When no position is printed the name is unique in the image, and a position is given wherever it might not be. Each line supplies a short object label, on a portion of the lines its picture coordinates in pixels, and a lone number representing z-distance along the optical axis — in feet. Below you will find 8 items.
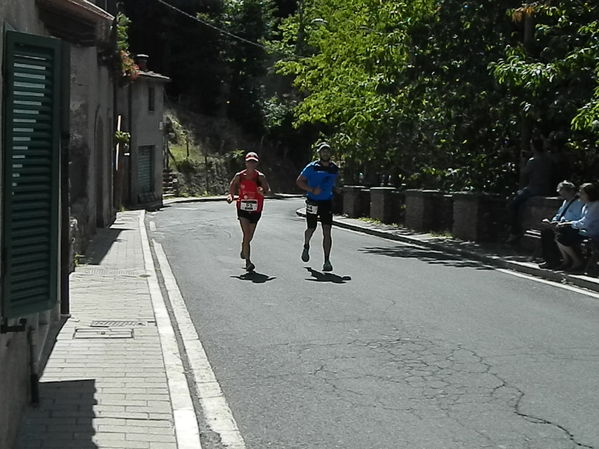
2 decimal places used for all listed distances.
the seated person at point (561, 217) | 49.51
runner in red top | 48.96
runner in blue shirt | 49.44
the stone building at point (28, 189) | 17.54
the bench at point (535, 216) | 56.25
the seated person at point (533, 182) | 61.46
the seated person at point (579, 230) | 46.91
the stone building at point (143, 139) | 131.13
